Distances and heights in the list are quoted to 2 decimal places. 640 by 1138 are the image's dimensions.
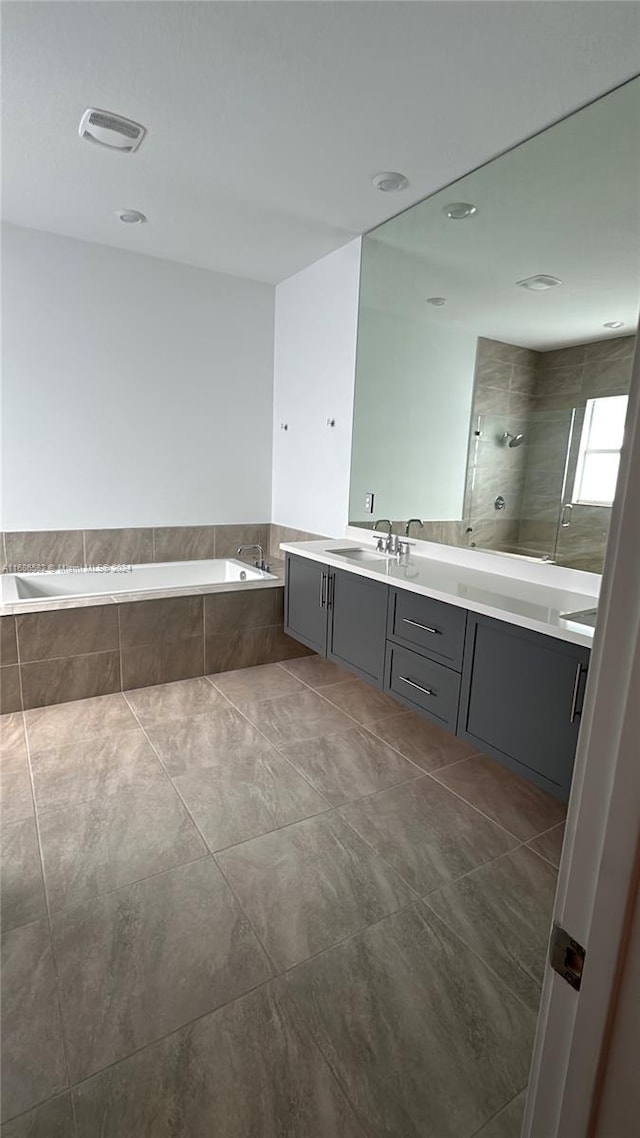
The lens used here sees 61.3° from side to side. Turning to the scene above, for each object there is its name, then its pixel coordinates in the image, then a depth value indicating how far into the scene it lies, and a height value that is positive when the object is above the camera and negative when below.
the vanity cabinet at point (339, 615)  2.70 -0.79
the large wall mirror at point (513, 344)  2.14 +0.64
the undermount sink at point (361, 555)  3.25 -0.50
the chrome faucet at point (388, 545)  3.27 -0.43
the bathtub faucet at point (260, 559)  4.20 -0.74
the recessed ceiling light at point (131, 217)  3.09 +1.41
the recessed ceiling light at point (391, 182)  2.57 +1.39
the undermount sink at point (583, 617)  1.92 -0.49
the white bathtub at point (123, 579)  3.49 -0.82
